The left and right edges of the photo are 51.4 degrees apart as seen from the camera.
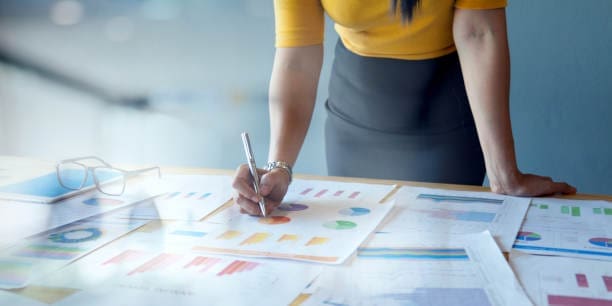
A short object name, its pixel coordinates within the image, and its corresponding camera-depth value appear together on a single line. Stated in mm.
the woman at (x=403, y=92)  1003
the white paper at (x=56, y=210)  794
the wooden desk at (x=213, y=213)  580
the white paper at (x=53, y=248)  638
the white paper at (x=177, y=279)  570
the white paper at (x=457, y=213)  769
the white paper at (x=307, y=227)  697
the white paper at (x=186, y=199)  860
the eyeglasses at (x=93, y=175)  1009
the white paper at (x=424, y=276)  561
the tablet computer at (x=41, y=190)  940
